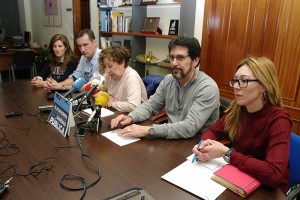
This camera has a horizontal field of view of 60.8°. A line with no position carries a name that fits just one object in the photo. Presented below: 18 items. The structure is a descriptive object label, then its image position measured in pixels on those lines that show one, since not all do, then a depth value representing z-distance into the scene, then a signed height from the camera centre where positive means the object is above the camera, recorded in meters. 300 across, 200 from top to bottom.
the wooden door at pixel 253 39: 2.27 +0.00
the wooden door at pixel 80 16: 4.92 +0.36
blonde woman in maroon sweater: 1.11 -0.44
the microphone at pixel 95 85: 1.82 -0.37
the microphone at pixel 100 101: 1.62 -0.43
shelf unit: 3.10 +0.15
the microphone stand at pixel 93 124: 1.61 -0.55
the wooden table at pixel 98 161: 1.01 -0.60
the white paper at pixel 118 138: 1.46 -0.59
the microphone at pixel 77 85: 1.91 -0.38
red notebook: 1.01 -0.57
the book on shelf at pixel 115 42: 4.31 -0.11
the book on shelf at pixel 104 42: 4.57 -0.12
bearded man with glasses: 1.53 -0.44
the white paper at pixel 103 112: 1.93 -0.58
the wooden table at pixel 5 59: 5.27 -0.55
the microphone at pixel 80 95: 1.76 -0.42
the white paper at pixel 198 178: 1.02 -0.59
